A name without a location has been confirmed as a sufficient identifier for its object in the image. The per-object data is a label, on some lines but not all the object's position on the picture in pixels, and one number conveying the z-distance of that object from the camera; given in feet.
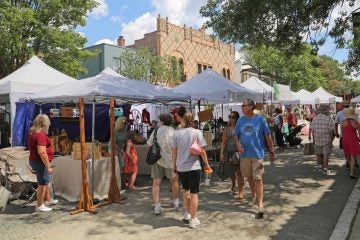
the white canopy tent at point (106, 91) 25.16
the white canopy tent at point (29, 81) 34.88
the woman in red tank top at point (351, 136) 30.35
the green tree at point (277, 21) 33.19
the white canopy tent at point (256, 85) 55.42
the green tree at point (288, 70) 156.97
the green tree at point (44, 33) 53.67
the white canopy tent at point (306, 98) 83.62
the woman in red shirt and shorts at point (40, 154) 21.97
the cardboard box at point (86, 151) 25.21
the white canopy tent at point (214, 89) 39.17
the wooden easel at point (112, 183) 24.62
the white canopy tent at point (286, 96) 65.33
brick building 118.32
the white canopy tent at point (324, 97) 96.94
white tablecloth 25.35
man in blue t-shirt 20.57
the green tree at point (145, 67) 100.22
